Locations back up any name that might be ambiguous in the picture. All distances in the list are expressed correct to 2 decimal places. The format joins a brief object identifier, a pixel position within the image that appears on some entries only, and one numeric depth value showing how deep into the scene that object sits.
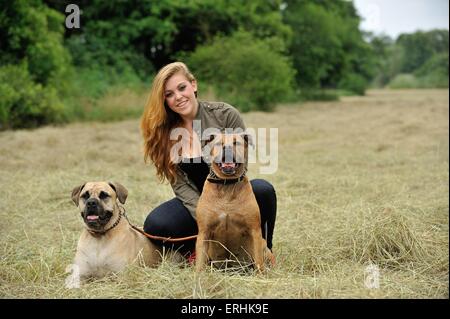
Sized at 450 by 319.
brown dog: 3.90
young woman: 4.44
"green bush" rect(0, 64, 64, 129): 13.61
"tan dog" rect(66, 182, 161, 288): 3.99
